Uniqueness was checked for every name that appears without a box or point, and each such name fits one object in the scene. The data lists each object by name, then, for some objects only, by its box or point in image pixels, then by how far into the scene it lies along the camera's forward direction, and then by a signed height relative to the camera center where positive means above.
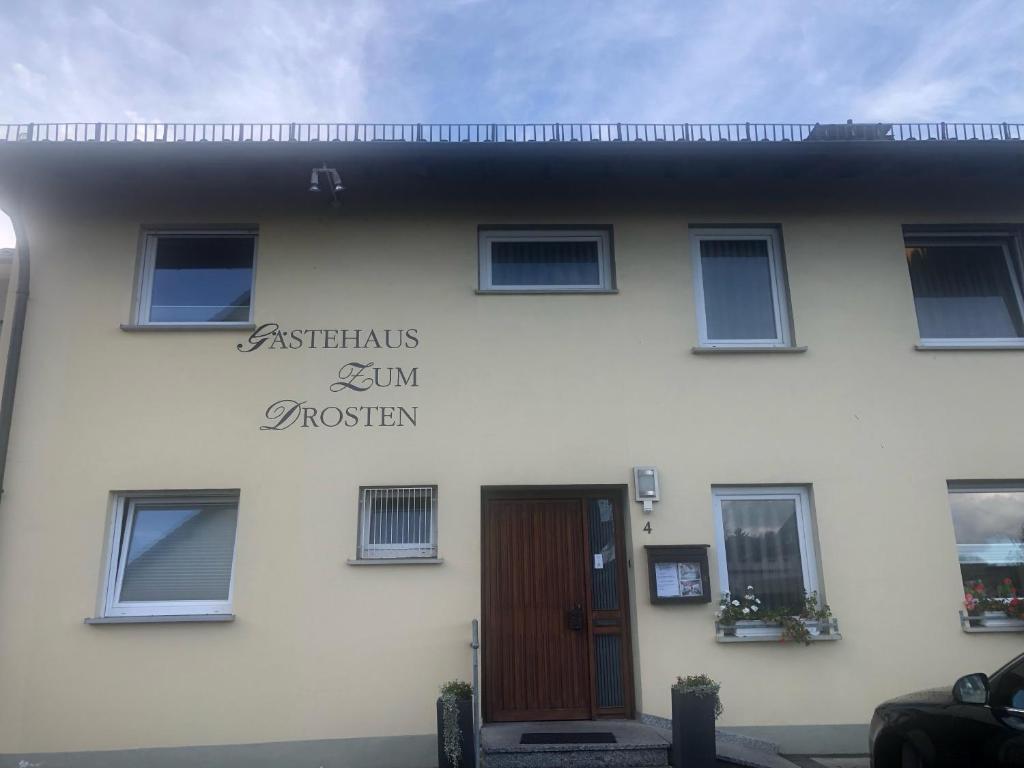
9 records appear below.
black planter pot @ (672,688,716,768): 5.97 -0.97
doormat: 6.19 -1.05
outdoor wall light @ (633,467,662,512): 7.00 +0.94
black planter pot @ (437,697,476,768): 5.94 -0.96
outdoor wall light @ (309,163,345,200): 6.92 +3.60
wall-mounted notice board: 6.79 +0.20
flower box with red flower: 6.86 -0.15
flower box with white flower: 6.77 -0.21
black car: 3.90 -0.67
